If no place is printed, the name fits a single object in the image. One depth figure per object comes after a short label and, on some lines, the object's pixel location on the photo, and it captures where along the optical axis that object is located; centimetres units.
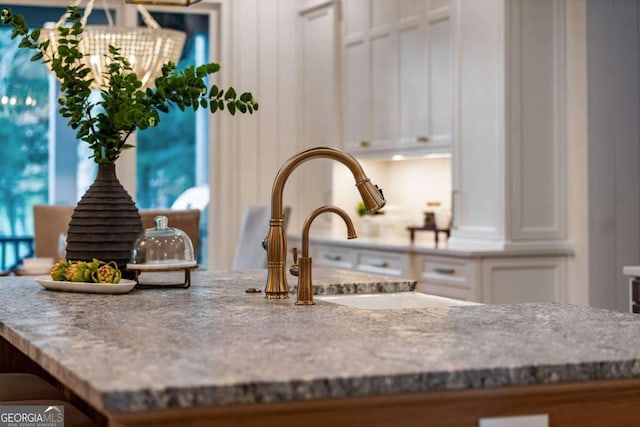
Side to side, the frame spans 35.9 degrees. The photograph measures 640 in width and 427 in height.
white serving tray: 257
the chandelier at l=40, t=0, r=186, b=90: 433
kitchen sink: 287
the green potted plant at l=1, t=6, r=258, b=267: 274
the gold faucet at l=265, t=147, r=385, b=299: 222
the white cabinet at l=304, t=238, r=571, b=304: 476
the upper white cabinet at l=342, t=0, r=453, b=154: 545
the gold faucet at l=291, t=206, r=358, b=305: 228
